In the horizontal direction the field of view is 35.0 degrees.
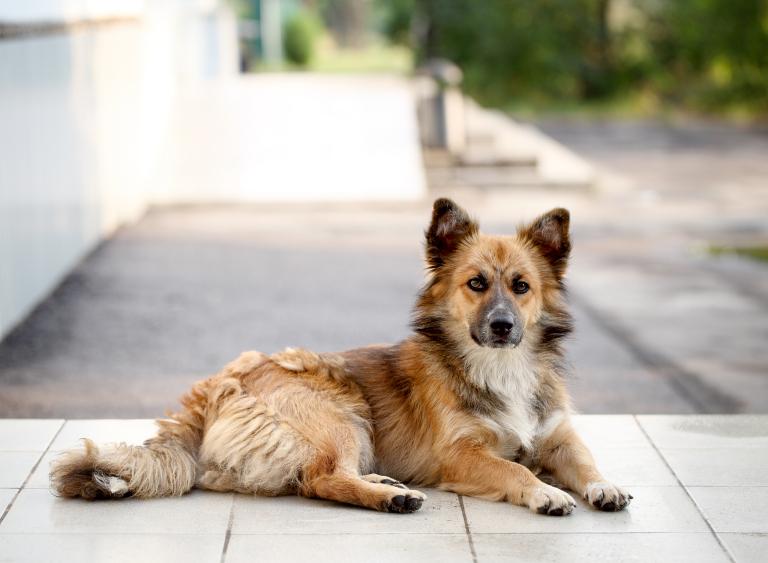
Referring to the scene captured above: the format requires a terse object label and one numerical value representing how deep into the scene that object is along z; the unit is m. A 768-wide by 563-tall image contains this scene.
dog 4.86
